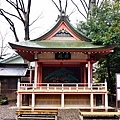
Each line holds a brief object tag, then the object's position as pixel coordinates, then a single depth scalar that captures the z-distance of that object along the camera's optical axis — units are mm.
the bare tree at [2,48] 42344
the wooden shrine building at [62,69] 16047
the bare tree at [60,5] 28828
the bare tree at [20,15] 26291
